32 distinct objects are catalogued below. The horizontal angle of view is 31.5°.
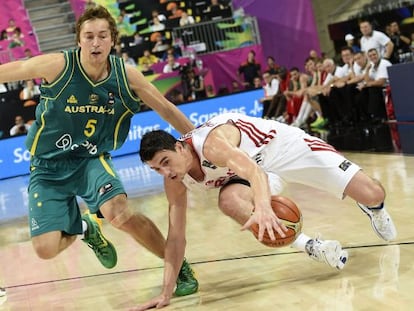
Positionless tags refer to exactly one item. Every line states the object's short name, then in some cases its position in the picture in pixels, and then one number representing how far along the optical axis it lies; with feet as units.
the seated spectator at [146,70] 55.47
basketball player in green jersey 14.69
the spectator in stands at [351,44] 51.51
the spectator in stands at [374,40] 44.40
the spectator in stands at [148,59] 58.23
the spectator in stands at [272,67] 54.92
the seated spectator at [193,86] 54.36
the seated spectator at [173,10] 63.60
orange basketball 12.53
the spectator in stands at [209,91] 55.73
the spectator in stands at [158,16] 62.61
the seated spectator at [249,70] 58.80
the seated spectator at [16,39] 59.31
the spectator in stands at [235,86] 61.05
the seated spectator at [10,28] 60.07
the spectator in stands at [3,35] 59.62
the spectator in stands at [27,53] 56.70
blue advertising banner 46.13
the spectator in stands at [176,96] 52.05
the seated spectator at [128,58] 55.72
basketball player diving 12.61
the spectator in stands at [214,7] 63.67
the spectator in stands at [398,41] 45.34
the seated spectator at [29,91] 50.88
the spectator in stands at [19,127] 48.52
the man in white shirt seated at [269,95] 51.42
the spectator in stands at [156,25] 61.72
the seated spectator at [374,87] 41.24
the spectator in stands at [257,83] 55.57
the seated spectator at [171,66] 55.98
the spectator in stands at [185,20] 62.28
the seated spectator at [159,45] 59.57
